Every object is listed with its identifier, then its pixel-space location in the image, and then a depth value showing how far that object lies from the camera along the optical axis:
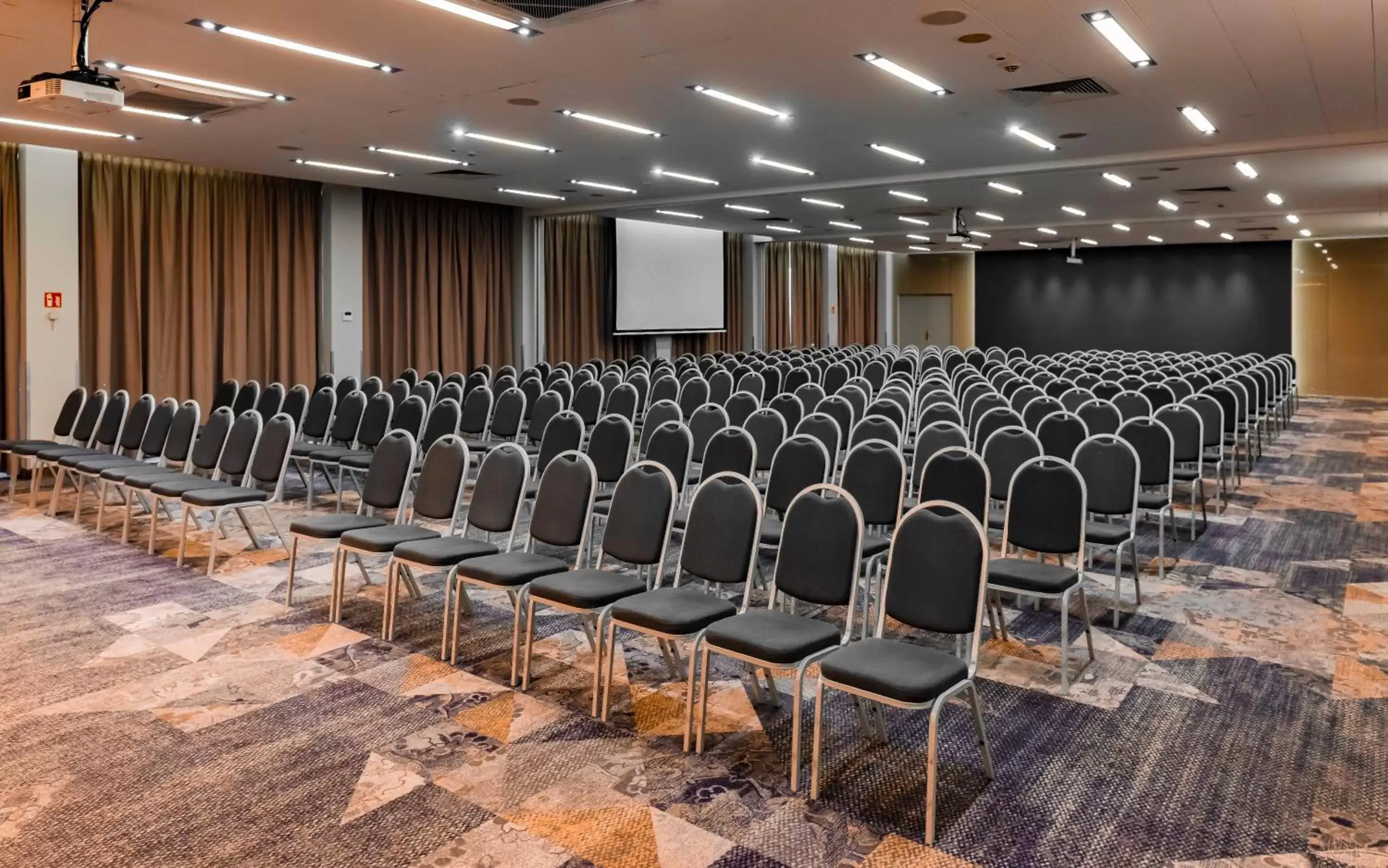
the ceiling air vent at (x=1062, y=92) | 8.26
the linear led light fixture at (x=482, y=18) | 5.98
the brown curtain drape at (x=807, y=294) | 25.69
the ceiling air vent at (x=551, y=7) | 5.87
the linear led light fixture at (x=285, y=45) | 6.48
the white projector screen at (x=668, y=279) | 19.42
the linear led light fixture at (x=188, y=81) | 7.49
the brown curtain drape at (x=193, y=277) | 11.77
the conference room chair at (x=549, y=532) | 4.66
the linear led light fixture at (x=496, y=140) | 10.21
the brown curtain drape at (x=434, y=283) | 15.08
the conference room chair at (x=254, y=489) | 6.75
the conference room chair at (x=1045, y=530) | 4.60
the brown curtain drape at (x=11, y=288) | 10.89
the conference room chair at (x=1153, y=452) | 6.98
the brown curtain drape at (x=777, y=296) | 24.55
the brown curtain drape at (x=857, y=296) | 28.41
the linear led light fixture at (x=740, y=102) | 8.38
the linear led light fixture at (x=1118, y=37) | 6.51
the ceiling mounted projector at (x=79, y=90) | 5.68
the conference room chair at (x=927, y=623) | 3.25
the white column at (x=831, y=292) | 27.14
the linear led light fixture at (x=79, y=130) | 9.62
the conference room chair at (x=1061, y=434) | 7.14
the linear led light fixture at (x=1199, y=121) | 9.33
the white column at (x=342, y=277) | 14.06
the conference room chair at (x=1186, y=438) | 7.92
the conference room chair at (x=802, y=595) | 3.63
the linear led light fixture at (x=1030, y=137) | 10.30
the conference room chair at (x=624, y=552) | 4.33
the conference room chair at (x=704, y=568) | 4.00
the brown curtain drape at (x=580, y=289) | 18.22
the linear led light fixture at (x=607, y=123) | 9.31
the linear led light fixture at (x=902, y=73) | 7.39
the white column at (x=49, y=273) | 10.95
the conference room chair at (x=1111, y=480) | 5.84
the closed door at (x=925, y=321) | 30.72
